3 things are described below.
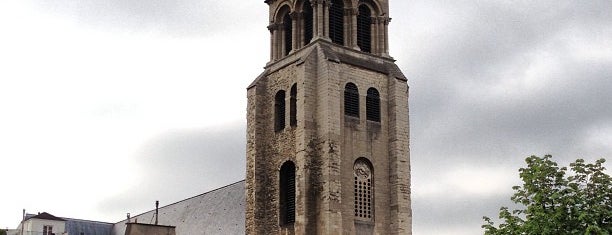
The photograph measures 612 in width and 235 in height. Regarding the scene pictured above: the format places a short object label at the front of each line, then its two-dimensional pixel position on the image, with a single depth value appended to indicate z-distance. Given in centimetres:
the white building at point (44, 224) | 6956
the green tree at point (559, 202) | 2978
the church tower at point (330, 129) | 4369
